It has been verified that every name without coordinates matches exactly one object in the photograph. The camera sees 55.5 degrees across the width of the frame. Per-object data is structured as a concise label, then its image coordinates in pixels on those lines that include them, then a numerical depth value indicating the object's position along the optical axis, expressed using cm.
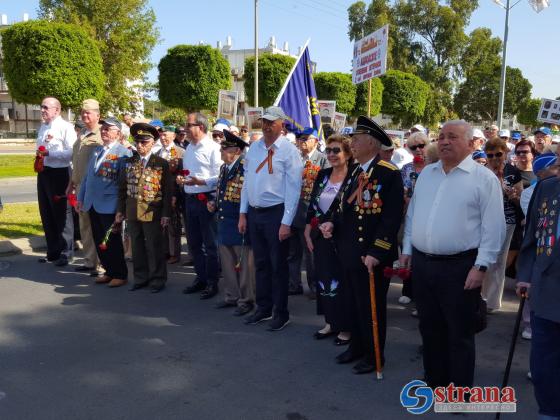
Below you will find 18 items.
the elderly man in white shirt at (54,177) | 741
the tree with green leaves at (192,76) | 2680
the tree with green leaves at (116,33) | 3525
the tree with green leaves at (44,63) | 2080
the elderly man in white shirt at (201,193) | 627
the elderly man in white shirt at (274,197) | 506
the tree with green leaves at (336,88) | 3431
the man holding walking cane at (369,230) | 398
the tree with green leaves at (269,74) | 3077
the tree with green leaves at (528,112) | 5803
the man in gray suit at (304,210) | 620
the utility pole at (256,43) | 2472
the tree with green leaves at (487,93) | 5025
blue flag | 793
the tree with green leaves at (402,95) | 4050
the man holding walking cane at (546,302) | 290
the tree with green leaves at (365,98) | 3691
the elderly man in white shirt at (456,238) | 338
